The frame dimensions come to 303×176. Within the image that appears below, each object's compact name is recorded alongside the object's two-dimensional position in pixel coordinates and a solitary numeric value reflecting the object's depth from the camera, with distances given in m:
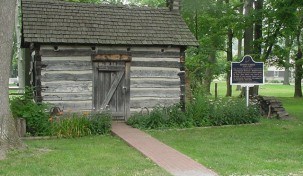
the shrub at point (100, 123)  13.62
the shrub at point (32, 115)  12.88
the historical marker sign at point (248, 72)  17.16
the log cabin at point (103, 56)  14.88
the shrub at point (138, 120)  14.78
